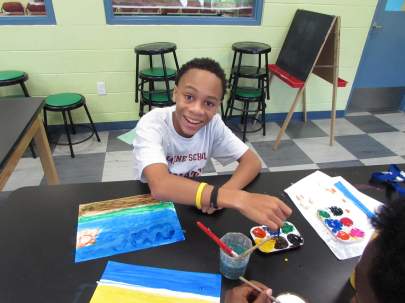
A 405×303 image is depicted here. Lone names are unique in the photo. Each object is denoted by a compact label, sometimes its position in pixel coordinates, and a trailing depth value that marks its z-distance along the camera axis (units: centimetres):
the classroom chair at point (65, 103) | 226
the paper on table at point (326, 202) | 79
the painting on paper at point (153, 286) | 65
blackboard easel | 230
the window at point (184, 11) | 247
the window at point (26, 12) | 232
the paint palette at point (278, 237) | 77
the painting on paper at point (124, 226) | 76
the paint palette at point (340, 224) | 82
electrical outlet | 266
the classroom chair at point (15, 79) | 222
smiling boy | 79
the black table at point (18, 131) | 111
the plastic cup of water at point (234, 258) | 67
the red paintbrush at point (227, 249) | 66
